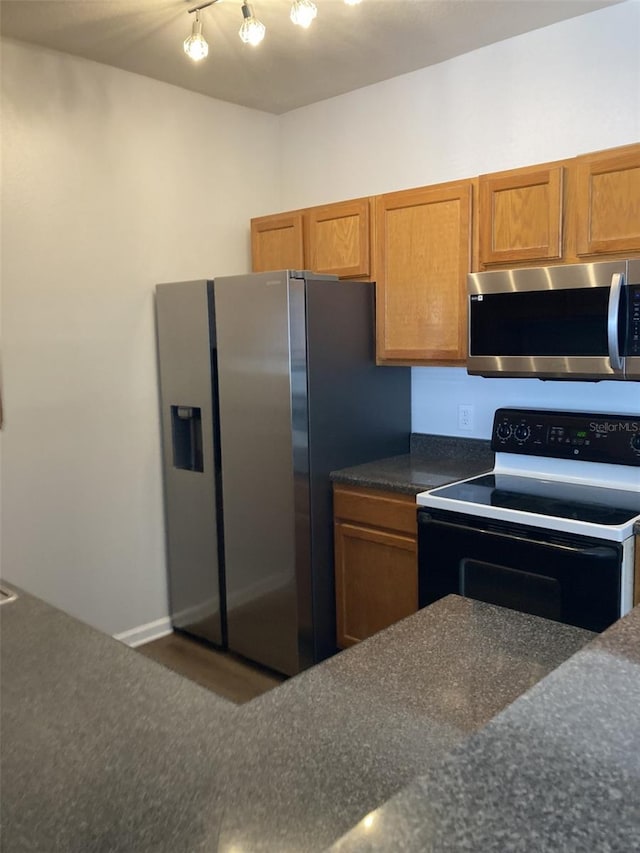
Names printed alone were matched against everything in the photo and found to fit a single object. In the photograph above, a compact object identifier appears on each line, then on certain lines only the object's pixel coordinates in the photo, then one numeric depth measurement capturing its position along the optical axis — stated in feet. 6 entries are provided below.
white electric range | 6.78
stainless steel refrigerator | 9.12
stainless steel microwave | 7.21
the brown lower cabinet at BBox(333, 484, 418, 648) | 8.89
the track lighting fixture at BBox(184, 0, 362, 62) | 6.37
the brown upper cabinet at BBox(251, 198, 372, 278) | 9.83
